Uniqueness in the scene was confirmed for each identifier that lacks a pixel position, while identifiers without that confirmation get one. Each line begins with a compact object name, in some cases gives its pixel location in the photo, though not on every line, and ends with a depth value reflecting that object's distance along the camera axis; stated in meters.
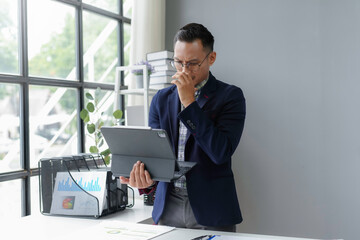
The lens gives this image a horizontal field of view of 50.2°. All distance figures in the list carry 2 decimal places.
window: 2.29
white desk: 1.28
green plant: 2.37
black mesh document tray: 1.87
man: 1.32
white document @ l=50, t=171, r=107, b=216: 1.86
